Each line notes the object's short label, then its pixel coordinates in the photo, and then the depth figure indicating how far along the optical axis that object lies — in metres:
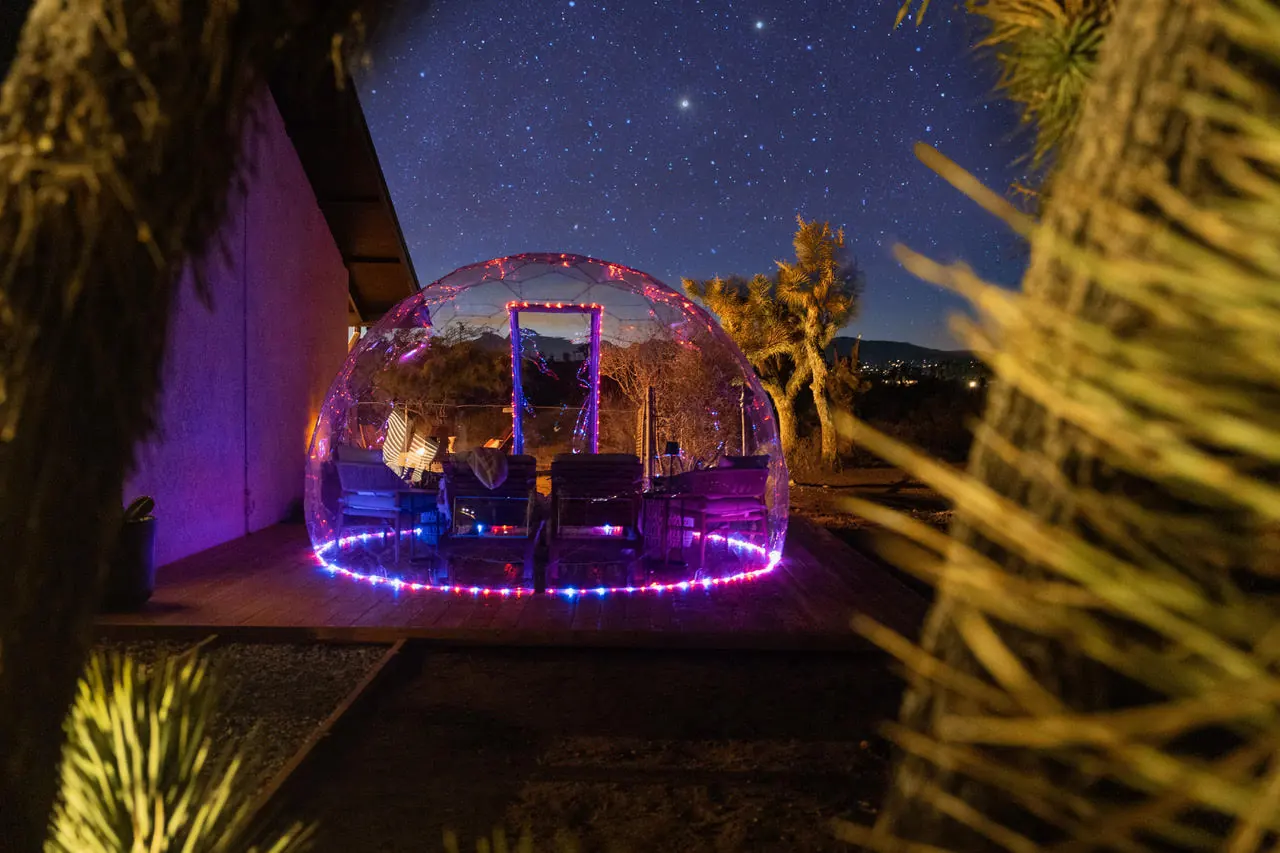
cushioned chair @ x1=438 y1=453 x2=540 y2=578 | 7.18
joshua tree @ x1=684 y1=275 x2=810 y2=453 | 18.55
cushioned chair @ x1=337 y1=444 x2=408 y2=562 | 7.47
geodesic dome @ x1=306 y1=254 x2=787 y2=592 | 8.59
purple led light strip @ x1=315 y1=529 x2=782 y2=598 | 6.77
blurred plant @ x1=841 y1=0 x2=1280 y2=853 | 0.49
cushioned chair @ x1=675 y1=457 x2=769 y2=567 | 7.41
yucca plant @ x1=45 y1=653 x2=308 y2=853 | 1.65
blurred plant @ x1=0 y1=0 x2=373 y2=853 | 1.23
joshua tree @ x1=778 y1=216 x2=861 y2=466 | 18.25
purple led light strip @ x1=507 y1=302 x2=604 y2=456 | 10.98
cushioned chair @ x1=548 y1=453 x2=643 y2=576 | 7.13
